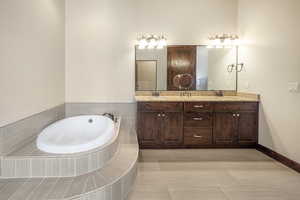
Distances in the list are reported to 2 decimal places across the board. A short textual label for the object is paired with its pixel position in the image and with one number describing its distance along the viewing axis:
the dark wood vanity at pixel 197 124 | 3.05
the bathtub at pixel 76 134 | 1.87
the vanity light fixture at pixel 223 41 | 3.47
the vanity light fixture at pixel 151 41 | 3.40
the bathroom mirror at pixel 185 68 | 3.44
